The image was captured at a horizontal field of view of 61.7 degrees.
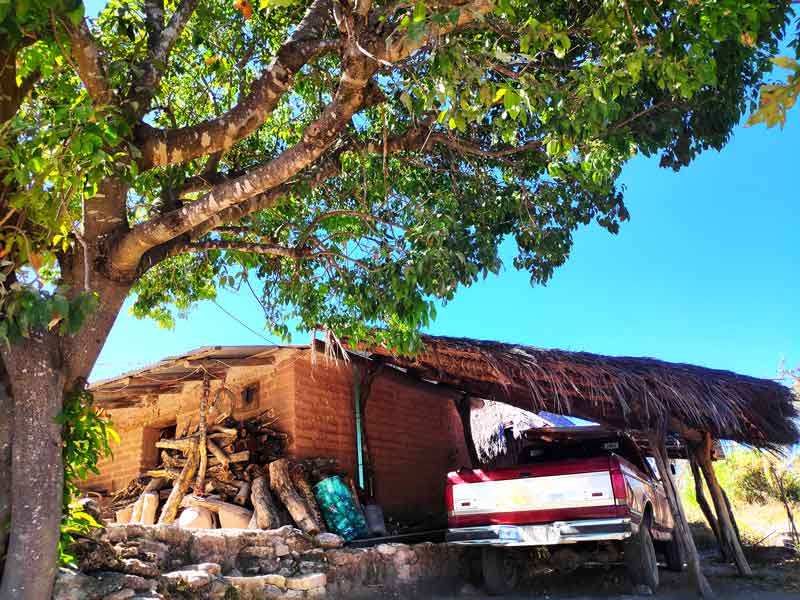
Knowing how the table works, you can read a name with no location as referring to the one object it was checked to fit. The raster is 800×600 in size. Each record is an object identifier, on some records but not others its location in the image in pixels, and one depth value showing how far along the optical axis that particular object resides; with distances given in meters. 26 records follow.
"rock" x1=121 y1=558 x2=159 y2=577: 5.19
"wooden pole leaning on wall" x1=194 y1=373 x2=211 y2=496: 9.78
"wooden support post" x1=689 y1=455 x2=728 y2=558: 11.64
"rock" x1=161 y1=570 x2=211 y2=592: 5.40
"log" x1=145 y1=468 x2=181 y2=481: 10.45
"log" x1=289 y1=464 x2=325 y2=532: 8.67
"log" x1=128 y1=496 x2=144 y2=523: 10.17
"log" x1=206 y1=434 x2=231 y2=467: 9.83
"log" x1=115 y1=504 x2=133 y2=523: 10.56
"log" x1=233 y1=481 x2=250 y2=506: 9.36
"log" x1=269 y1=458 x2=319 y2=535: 8.42
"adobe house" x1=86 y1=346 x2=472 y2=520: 9.91
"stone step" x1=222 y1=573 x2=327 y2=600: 5.89
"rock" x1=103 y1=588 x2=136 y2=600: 4.75
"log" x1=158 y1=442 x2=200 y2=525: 9.45
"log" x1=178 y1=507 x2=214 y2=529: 9.04
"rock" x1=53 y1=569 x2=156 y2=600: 4.62
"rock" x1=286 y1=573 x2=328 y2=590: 6.40
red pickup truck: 7.41
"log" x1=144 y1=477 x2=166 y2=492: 10.54
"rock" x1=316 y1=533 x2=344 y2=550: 7.25
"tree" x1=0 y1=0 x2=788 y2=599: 4.72
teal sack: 8.84
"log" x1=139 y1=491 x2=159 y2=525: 9.98
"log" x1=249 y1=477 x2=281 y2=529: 8.53
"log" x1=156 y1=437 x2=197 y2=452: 10.26
